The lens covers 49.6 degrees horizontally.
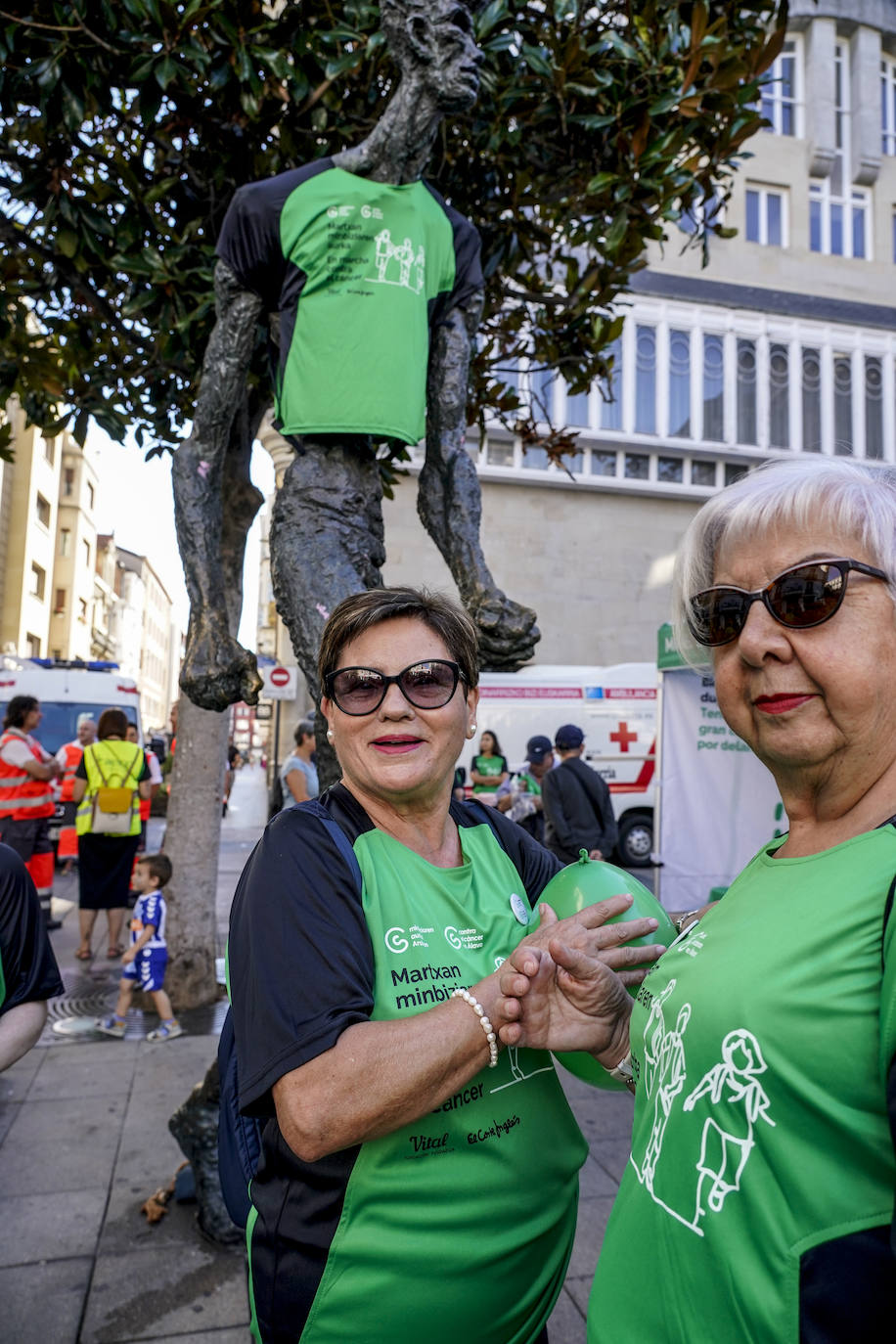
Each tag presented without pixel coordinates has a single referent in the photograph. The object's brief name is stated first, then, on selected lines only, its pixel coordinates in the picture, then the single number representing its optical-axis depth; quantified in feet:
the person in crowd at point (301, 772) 23.82
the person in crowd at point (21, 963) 7.94
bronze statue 7.74
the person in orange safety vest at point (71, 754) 34.30
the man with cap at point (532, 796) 31.12
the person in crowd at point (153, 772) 29.44
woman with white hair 3.10
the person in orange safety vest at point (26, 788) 24.86
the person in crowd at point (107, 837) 25.14
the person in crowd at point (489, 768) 36.04
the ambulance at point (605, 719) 49.34
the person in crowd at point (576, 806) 24.58
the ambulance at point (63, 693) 47.32
